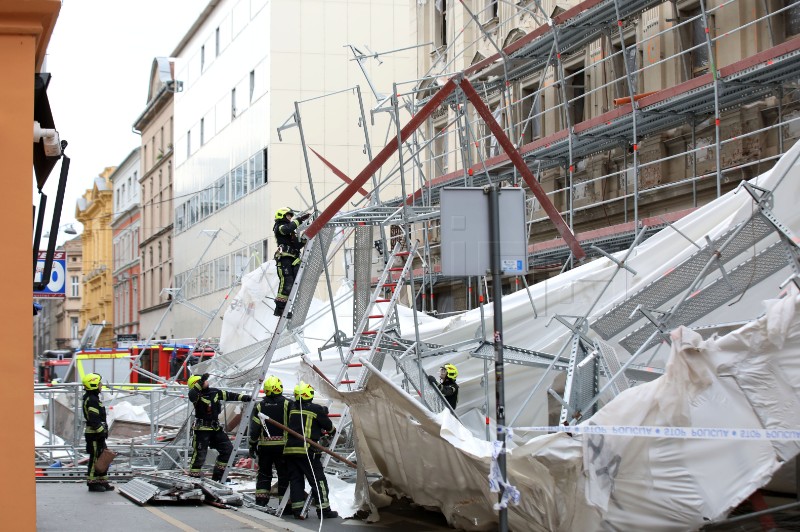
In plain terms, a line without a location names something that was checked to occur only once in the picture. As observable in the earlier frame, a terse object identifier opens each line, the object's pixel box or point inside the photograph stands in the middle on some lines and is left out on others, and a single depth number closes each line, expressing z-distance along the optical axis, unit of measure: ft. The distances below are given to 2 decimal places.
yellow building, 248.71
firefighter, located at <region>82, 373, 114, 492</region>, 48.20
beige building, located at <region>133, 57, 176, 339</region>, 179.63
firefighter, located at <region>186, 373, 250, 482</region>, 48.60
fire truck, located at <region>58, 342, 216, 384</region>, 109.50
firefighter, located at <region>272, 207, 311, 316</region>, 47.21
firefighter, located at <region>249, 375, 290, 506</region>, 39.22
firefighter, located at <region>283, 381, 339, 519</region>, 37.55
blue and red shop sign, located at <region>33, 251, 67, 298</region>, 51.93
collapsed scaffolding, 35.42
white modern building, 122.42
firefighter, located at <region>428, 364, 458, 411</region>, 48.40
